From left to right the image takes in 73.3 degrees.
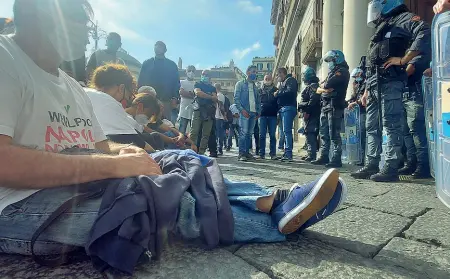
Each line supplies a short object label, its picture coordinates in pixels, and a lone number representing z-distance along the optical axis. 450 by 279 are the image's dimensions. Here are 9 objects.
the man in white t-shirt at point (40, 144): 0.90
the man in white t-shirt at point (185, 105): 5.52
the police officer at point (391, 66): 2.73
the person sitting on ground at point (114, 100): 2.21
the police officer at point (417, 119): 2.81
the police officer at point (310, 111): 4.92
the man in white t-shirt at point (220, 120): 6.24
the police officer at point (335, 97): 4.07
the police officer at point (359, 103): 4.20
